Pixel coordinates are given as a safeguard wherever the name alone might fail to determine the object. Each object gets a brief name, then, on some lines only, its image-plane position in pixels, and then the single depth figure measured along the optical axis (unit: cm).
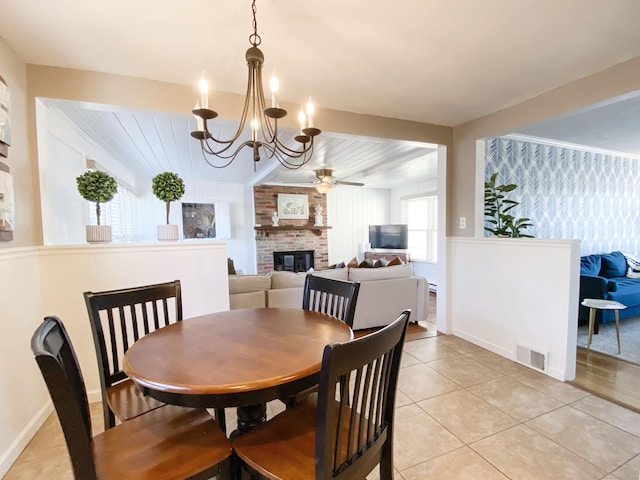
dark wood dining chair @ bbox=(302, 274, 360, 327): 167
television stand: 680
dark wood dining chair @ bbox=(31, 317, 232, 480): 76
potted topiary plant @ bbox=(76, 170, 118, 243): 206
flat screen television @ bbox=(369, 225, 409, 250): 687
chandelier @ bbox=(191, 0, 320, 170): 128
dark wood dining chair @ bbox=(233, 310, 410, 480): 79
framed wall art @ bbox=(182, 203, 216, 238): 609
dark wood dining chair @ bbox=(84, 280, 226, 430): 132
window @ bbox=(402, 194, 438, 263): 656
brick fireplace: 651
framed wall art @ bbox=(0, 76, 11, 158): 159
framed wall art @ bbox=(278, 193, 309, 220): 667
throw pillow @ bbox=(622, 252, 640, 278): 413
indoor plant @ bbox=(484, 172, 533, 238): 319
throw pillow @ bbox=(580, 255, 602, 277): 384
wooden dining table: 95
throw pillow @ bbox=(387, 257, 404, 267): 422
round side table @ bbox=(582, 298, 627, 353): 275
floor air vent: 250
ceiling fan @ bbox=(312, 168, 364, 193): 504
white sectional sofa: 316
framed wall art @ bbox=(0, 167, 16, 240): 158
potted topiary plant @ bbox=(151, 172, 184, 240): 227
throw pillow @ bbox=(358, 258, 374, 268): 413
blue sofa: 342
